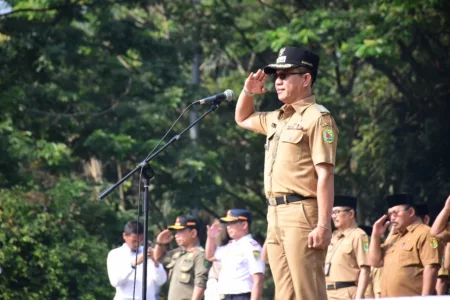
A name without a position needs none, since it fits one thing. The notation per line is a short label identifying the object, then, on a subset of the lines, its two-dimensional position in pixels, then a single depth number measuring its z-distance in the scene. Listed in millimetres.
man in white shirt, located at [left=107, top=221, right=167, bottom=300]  22831
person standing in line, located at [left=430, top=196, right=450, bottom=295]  18859
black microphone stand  14937
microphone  14609
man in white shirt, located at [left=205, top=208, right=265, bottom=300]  20859
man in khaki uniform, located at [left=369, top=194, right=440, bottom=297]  19781
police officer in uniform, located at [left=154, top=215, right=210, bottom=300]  22391
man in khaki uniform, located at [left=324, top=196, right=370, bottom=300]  20687
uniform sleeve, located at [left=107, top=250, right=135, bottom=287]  22812
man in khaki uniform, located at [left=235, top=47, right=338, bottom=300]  13133
